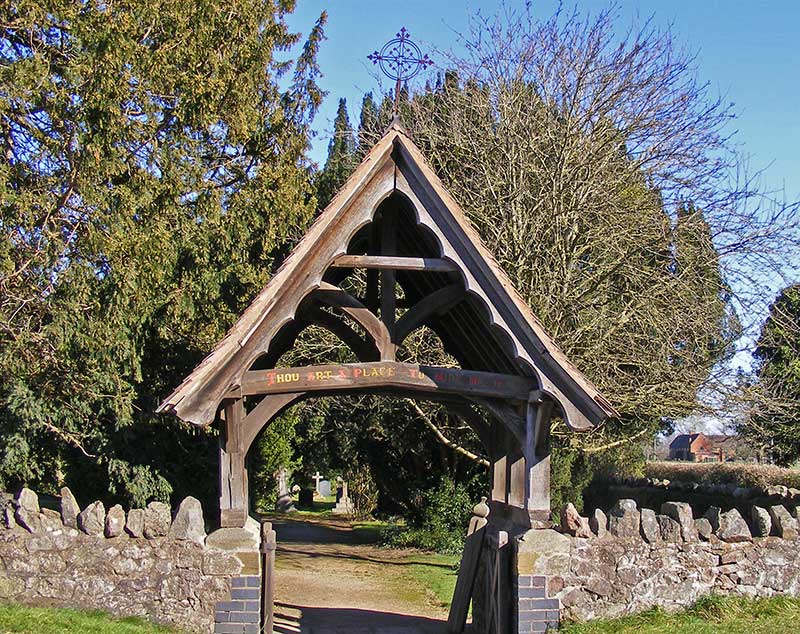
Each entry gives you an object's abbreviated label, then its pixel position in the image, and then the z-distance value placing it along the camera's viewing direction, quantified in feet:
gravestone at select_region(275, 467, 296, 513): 108.37
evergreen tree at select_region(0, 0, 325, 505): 36.81
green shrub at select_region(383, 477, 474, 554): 67.41
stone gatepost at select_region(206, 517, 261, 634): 25.66
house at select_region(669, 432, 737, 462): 221.19
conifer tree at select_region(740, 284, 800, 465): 54.29
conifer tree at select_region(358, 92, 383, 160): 64.08
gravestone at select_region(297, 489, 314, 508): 121.83
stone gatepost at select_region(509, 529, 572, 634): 26.53
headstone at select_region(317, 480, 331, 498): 119.34
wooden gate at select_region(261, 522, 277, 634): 28.12
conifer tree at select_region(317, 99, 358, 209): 67.15
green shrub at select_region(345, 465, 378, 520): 97.86
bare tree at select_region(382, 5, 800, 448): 53.72
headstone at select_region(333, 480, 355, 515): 108.17
